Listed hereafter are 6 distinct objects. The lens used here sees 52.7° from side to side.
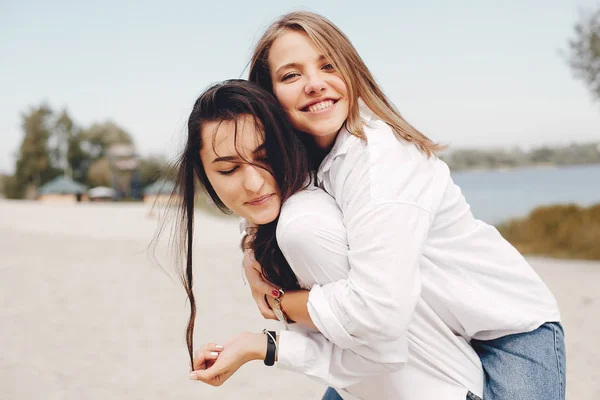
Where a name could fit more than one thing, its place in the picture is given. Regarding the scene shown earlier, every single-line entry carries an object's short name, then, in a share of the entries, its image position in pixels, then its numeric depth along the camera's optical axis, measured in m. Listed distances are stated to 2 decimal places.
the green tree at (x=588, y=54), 12.36
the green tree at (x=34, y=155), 40.47
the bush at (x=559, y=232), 11.09
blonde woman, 1.38
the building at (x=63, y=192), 33.75
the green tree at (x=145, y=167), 36.84
